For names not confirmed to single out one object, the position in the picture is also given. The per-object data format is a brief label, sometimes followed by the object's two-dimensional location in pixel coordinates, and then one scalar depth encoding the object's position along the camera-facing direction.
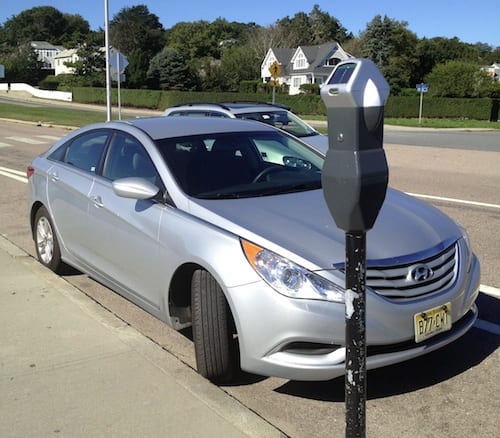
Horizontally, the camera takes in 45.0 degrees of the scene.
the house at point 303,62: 83.66
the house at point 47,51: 125.44
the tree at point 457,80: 61.12
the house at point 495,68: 105.12
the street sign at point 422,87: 42.06
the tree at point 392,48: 73.00
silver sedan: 3.18
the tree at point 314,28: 112.31
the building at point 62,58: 106.48
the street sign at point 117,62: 24.85
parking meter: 2.03
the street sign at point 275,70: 24.88
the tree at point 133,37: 96.50
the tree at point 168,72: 69.38
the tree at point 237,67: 76.75
